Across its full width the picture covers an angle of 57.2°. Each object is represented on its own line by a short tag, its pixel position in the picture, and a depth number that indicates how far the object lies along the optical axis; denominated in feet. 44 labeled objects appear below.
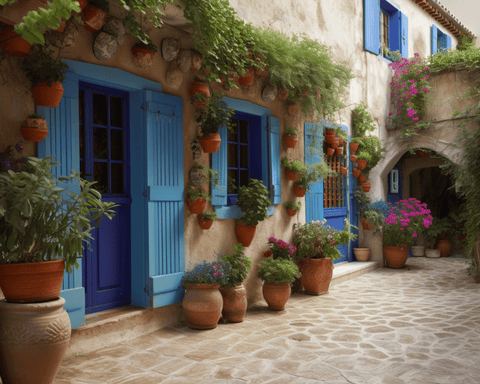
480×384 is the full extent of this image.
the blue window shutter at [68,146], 13.21
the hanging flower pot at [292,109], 23.79
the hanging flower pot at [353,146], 31.24
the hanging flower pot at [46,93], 12.50
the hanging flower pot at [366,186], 32.58
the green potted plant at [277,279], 19.60
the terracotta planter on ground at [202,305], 16.40
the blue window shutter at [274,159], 22.35
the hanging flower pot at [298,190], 24.20
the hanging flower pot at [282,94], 22.81
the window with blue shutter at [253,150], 21.46
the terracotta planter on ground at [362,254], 32.17
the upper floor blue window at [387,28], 33.55
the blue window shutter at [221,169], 19.02
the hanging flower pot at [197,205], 17.72
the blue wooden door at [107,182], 15.19
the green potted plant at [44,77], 12.48
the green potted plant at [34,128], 12.37
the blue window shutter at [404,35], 36.79
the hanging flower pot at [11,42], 11.48
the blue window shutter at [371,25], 32.68
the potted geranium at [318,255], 22.98
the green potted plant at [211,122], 18.02
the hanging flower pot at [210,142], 18.11
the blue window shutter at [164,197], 16.29
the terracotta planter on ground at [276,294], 19.60
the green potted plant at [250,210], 19.88
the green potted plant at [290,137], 23.43
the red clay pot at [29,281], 10.23
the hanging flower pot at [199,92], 17.87
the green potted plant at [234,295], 17.67
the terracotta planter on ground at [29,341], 10.00
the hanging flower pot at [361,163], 31.63
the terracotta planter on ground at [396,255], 31.71
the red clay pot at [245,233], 19.94
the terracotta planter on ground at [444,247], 38.70
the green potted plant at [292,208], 23.65
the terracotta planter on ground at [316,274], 22.93
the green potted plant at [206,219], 18.16
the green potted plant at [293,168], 23.70
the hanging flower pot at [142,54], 15.64
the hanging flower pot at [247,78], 19.65
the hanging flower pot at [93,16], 12.99
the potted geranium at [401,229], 31.32
